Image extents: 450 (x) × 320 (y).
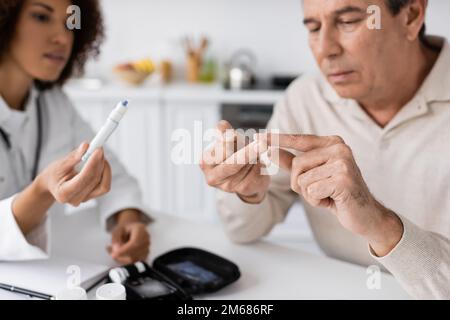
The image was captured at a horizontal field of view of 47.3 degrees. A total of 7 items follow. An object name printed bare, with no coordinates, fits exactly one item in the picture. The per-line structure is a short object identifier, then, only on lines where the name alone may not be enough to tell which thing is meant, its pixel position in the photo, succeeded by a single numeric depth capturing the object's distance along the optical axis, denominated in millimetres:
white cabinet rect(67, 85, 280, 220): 2559
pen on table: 803
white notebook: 841
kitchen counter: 2512
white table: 871
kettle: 2648
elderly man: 739
